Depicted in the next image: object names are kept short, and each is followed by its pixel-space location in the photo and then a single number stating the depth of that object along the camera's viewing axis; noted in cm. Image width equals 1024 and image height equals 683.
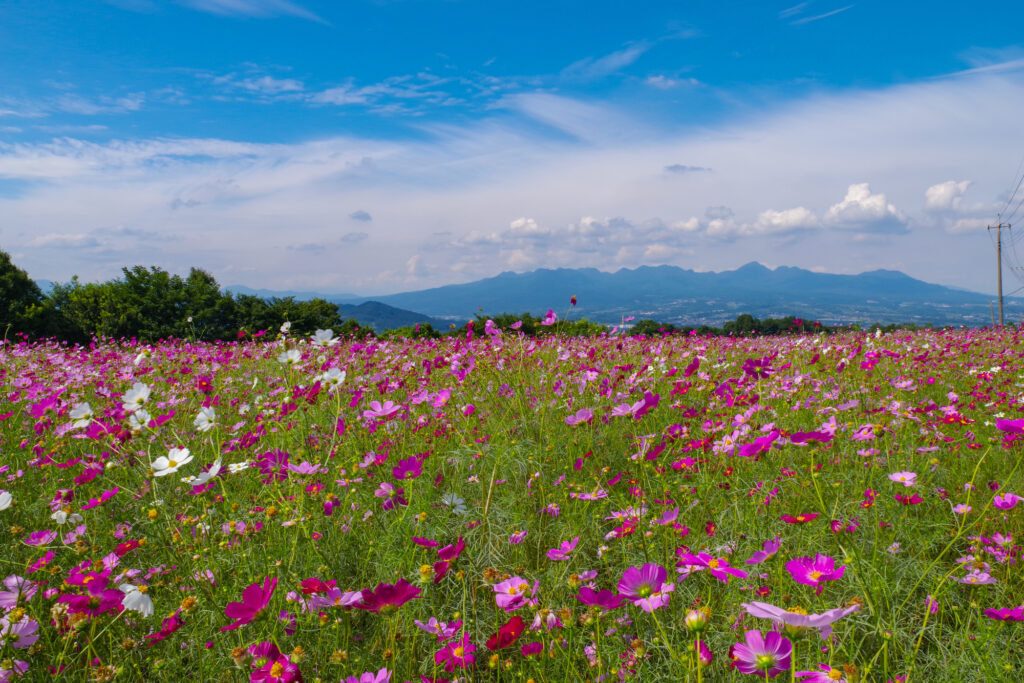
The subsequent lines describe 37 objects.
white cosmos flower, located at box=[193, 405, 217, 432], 170
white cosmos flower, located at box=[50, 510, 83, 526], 155
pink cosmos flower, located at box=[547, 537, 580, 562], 137
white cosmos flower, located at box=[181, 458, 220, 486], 121
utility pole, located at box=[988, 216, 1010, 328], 2661
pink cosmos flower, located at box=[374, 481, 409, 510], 174
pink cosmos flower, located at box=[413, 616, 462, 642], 120
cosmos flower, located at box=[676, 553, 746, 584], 108
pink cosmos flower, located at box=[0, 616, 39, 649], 119
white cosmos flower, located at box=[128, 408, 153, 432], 162
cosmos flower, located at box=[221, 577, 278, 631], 95
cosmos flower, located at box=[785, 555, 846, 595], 98
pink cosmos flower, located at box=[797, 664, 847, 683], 92
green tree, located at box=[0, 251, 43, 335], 1891
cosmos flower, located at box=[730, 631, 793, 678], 83
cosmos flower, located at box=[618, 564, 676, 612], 104
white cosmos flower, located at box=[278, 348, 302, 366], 211
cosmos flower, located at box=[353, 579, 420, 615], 94
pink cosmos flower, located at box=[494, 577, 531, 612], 114
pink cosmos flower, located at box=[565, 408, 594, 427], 181
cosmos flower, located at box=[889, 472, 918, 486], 172
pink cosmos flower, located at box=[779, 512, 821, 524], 108
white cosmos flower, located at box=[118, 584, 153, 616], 117
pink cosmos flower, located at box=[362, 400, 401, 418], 186
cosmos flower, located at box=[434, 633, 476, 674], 111
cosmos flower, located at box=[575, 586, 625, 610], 104
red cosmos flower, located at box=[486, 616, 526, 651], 106
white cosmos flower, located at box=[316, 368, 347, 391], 203
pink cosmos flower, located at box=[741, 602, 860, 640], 74
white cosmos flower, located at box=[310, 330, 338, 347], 240
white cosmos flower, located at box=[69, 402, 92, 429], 178
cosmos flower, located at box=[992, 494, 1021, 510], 143
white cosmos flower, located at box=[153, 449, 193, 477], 154
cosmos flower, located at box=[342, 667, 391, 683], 105
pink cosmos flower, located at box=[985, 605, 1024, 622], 121
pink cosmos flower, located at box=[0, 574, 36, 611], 124
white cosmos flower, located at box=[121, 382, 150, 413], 175
